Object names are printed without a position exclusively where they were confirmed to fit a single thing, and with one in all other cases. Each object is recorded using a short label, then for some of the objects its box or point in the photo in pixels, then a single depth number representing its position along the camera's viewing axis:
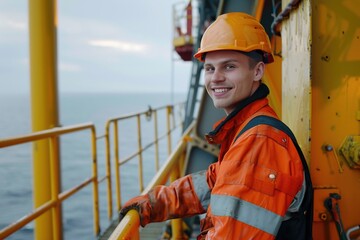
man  1.40
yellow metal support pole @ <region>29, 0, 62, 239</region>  3.89
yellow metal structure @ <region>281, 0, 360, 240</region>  2.20
